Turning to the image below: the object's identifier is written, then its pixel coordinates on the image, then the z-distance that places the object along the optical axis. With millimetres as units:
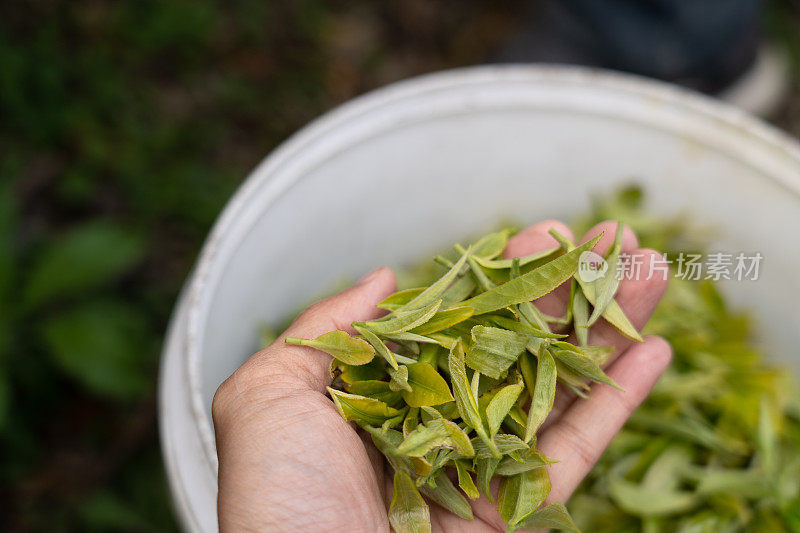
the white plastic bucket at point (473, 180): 564
